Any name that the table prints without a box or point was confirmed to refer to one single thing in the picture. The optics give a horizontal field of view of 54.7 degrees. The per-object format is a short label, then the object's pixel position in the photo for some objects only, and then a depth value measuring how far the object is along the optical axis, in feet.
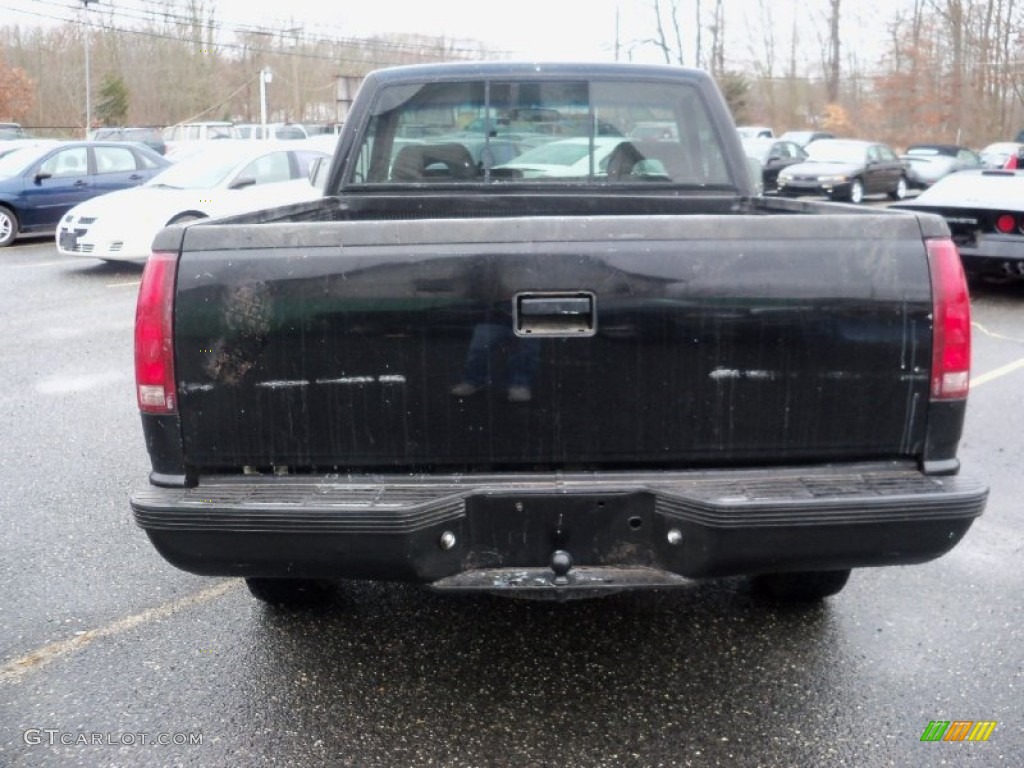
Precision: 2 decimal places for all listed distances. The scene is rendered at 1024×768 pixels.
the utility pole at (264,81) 119.03
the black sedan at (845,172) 78.12
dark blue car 49.73
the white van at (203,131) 123.95
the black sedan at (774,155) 87.27
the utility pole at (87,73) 133.80
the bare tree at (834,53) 185.37
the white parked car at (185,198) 39.91
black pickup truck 8.61
